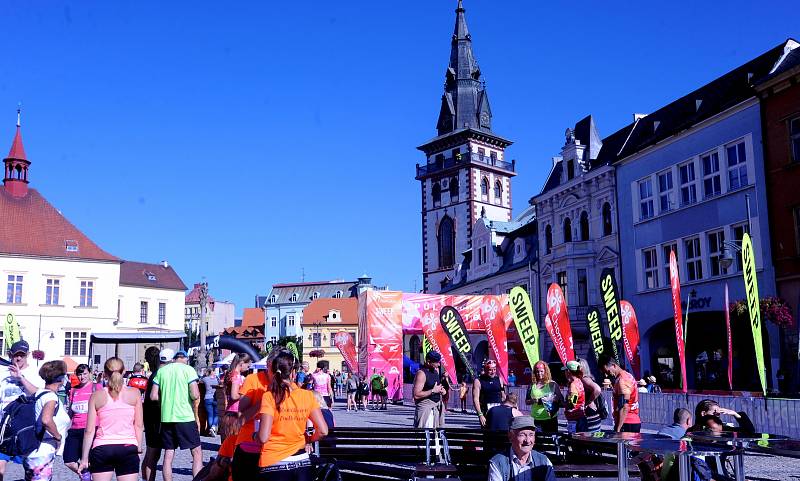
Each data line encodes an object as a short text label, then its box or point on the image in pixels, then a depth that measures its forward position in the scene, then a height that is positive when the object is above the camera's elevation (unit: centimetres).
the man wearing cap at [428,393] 1089 -36
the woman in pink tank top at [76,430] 925 -68
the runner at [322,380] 2388 -37
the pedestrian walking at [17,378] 823 -6
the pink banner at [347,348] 3906 +100
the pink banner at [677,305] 1968 +147
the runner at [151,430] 955 -72
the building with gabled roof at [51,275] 5994 +754
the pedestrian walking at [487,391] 1111 -35
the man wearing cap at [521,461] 569 -70
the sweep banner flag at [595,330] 2292 +100
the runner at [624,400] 1017 -47
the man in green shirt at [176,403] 941 -39
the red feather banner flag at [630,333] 2326 +94
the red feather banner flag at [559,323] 2368 +127
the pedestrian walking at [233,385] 900 -20
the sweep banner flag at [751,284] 1772 +178
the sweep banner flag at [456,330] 2477 +115
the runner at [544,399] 1044 -45
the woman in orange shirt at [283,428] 579 -44
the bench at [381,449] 909 -95
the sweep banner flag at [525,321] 2289 +129
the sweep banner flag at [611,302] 2127 +167
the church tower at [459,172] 7212 +1868
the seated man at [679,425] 782 -63
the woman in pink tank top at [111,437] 712 -60
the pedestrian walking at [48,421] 780 -49
